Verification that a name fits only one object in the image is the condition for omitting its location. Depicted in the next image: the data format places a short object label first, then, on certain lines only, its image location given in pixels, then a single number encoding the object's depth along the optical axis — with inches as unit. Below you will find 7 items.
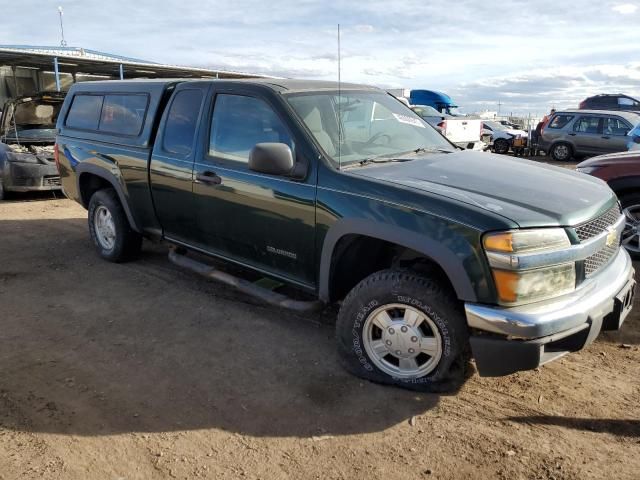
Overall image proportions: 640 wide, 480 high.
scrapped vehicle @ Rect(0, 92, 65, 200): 350.0
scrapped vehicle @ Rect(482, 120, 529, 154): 792.9
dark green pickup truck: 112.8
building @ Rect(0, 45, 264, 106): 751.7
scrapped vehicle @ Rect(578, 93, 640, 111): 901.1
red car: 227.6
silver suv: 605.4
